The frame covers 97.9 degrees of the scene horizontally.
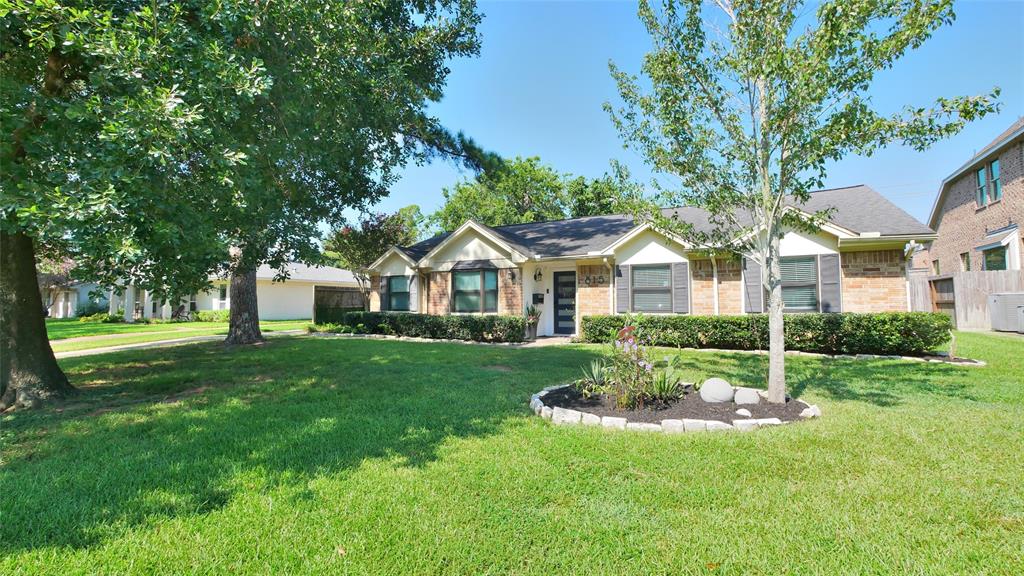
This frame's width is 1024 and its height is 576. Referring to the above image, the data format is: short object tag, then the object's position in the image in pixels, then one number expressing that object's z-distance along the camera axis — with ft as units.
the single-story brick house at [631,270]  36.11
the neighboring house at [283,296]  89.15
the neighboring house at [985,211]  47.61
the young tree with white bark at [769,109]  16.49
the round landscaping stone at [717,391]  18.67
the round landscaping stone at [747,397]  18.40
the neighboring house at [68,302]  99.12
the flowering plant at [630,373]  17.94
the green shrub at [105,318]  89.15
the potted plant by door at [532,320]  45.44
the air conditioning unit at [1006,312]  43.96
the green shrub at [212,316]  84.43
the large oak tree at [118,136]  13.74
